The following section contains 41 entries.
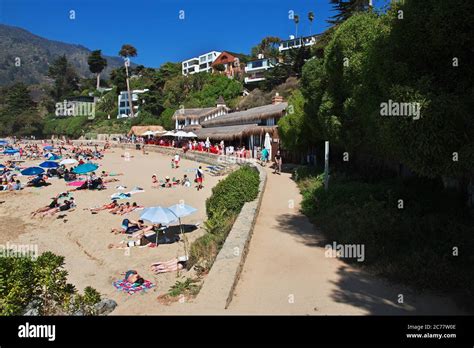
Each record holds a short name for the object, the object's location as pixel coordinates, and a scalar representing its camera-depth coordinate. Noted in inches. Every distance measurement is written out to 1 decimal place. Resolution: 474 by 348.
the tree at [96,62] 4210.1
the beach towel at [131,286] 390.9
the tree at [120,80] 3452.3
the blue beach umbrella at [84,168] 1022.9
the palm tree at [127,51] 3309.5
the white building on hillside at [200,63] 4101.9
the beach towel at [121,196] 869.8
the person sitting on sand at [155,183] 1051.9
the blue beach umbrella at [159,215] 528.1
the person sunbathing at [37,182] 1105.4
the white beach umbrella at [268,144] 1180.5
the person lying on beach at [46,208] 784.9
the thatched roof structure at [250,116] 1245.1
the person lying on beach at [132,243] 560.5
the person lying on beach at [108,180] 1146.0
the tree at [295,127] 891.4
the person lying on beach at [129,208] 760.3
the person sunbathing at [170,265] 449.2
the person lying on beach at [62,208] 774.5
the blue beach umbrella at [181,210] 550.8
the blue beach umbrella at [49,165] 1169.8
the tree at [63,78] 4242.1
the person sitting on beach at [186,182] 1019.3
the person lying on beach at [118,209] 766.7
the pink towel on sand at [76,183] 1075.5
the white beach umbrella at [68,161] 1212.8
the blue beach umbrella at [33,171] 1106.2
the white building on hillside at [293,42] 3225.9
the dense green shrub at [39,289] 249.1
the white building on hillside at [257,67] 2925.7
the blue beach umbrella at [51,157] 1727.1
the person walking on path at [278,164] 895.7
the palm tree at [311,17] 3484.3
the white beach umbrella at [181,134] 1779.3
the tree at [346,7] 1587.1
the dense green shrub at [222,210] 404.8
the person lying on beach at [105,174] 1215.7
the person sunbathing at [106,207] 790.5
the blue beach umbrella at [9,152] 1867.9
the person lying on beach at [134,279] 404.5
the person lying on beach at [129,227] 631.7
